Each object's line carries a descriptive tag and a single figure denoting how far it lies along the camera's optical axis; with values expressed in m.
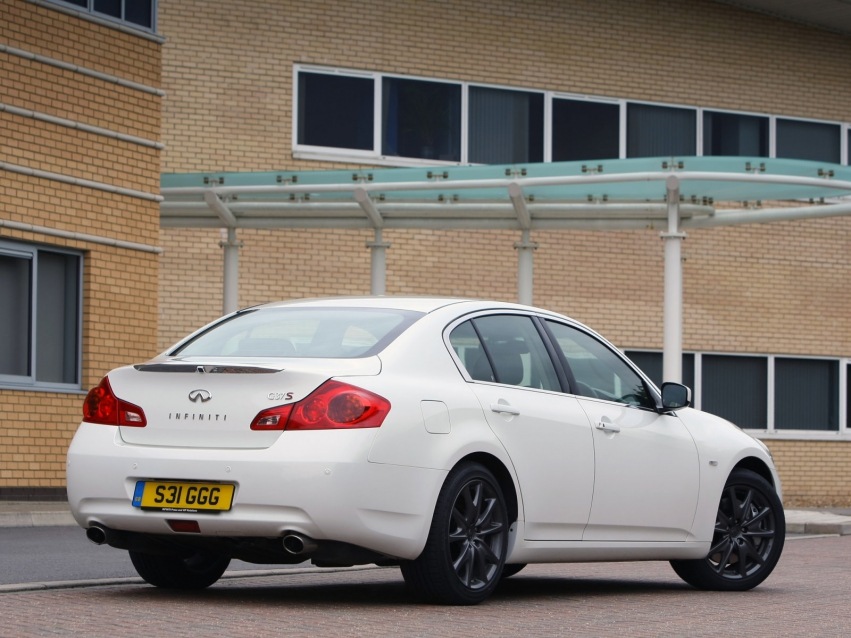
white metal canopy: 24.99
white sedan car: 10.30
